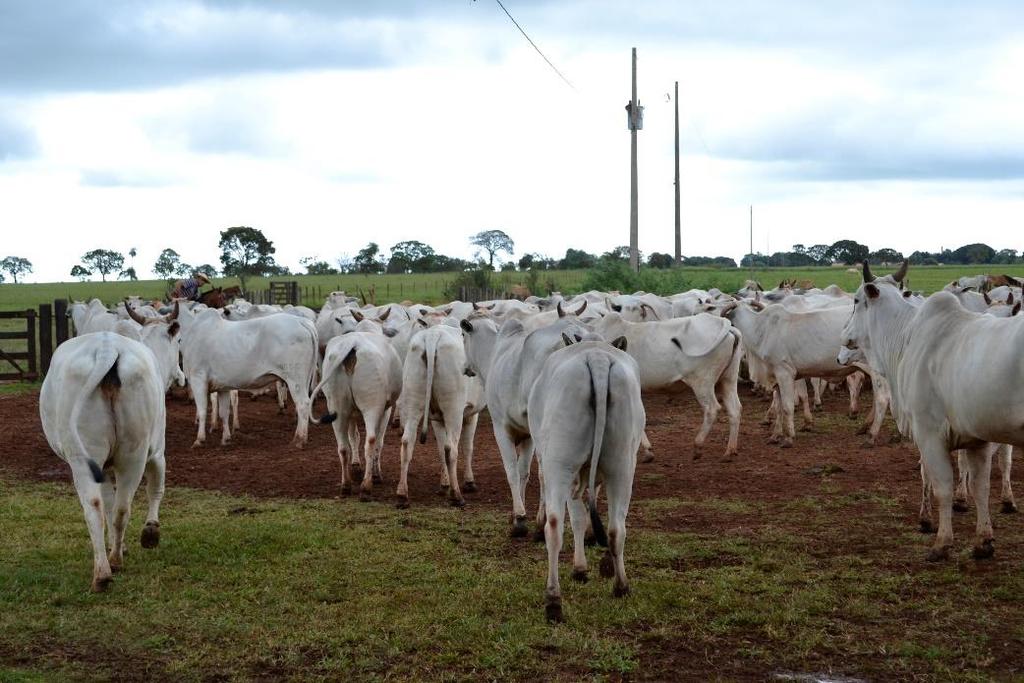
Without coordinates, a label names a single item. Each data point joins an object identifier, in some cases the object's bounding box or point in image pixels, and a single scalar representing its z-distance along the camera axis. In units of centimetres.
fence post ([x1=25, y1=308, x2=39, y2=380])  2423
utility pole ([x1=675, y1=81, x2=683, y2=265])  4400
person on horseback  2422
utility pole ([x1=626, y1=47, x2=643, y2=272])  3581
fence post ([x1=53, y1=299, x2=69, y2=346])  2452
